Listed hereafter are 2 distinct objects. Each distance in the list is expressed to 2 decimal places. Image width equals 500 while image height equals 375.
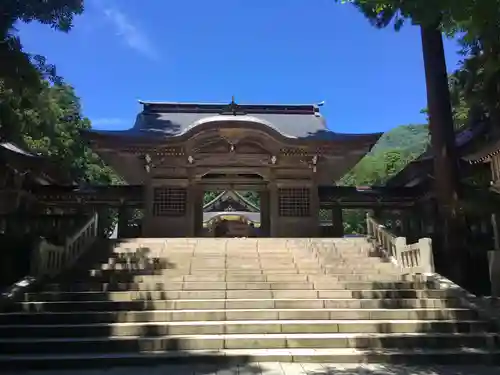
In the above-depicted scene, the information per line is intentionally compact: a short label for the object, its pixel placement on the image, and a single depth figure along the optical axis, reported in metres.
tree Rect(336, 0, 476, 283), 10.54
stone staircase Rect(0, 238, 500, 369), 5.83
